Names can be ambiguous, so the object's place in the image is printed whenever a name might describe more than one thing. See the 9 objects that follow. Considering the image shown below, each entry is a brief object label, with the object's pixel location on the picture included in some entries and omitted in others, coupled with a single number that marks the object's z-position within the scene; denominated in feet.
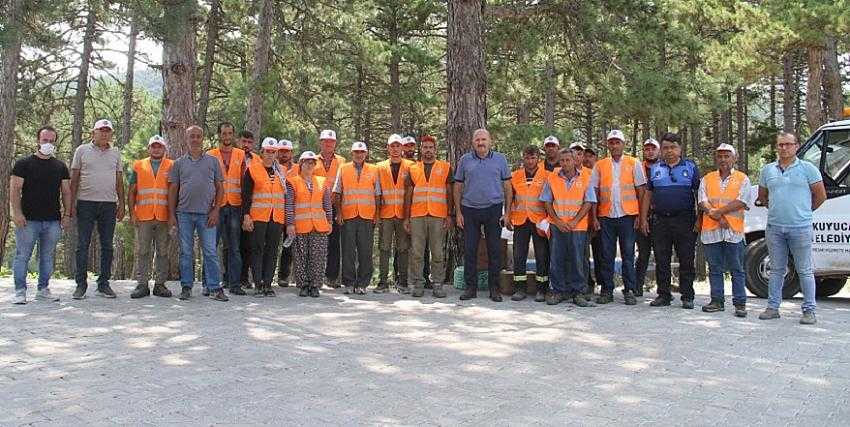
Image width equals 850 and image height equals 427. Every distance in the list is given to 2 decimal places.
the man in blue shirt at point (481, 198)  29.94
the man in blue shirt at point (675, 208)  28.40
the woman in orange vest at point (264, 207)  30.17
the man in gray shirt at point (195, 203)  28.78
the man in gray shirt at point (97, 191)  28.73
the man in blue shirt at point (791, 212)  25.22
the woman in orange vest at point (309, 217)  30.76
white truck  30.07
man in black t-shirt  27.61
